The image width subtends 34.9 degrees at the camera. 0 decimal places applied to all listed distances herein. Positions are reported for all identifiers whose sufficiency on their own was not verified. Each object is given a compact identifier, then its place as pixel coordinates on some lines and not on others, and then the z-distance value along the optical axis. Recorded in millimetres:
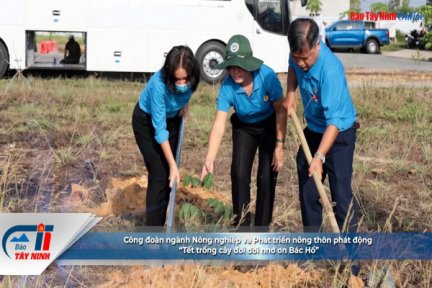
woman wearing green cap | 3971
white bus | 14109
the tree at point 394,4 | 58512
